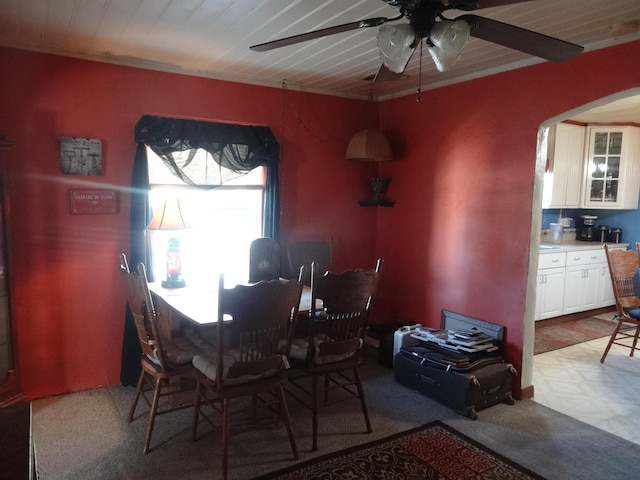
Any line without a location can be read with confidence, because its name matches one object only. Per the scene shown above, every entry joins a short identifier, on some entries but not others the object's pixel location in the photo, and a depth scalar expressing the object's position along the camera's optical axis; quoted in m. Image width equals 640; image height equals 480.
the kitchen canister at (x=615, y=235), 5.68
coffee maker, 5.82
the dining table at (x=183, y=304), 2.63
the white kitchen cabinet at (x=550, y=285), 4.78
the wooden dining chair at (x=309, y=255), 3.88
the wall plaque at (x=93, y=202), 3.11
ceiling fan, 1.57
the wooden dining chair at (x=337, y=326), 2.50
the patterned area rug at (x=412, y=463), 2.38
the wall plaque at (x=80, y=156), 3.05
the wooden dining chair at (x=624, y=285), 3.95
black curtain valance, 3.29
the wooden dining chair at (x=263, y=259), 3.61
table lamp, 3.14
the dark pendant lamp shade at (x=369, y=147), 3.88
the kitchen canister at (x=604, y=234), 5.71
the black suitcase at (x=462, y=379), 3.01
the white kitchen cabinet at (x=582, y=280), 5.04
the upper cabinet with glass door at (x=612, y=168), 5.36
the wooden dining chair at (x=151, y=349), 2.44
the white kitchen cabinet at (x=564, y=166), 5.21
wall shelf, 4.26
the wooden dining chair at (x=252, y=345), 2.18
